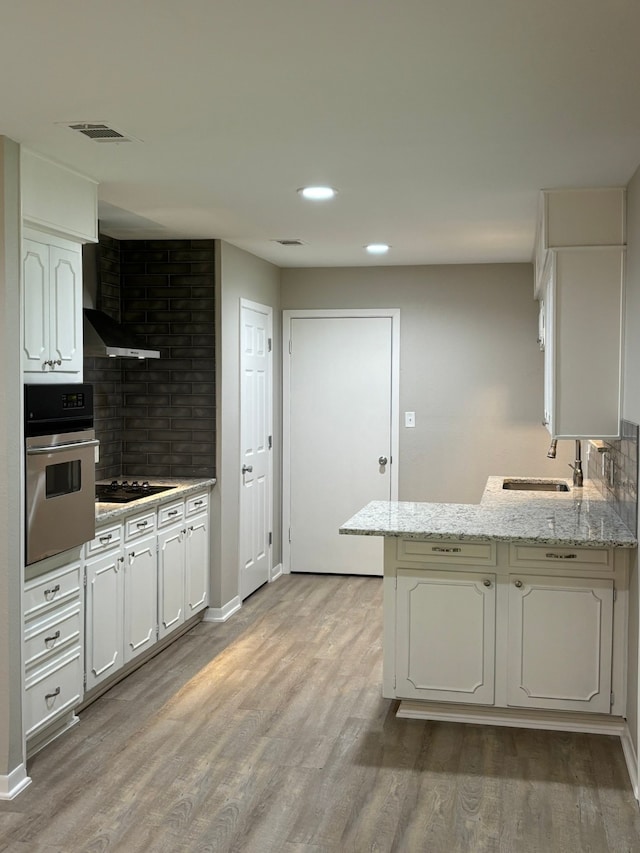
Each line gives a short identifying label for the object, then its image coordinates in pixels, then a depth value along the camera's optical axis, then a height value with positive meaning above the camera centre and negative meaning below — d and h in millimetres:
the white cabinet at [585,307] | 3840 +388
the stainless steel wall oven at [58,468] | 3336 -309
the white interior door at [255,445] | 5984 -379
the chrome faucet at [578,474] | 5438 -495
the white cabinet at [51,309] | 3375 +333
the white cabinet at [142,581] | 4031 -988
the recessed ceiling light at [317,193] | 3951 +920
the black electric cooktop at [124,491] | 4590 -554
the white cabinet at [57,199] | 3281 +770
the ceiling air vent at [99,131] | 2955 +901
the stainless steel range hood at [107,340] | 4527 +281
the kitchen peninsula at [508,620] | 3646 -966
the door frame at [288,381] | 6695 +92
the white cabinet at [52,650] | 3398 -1055
